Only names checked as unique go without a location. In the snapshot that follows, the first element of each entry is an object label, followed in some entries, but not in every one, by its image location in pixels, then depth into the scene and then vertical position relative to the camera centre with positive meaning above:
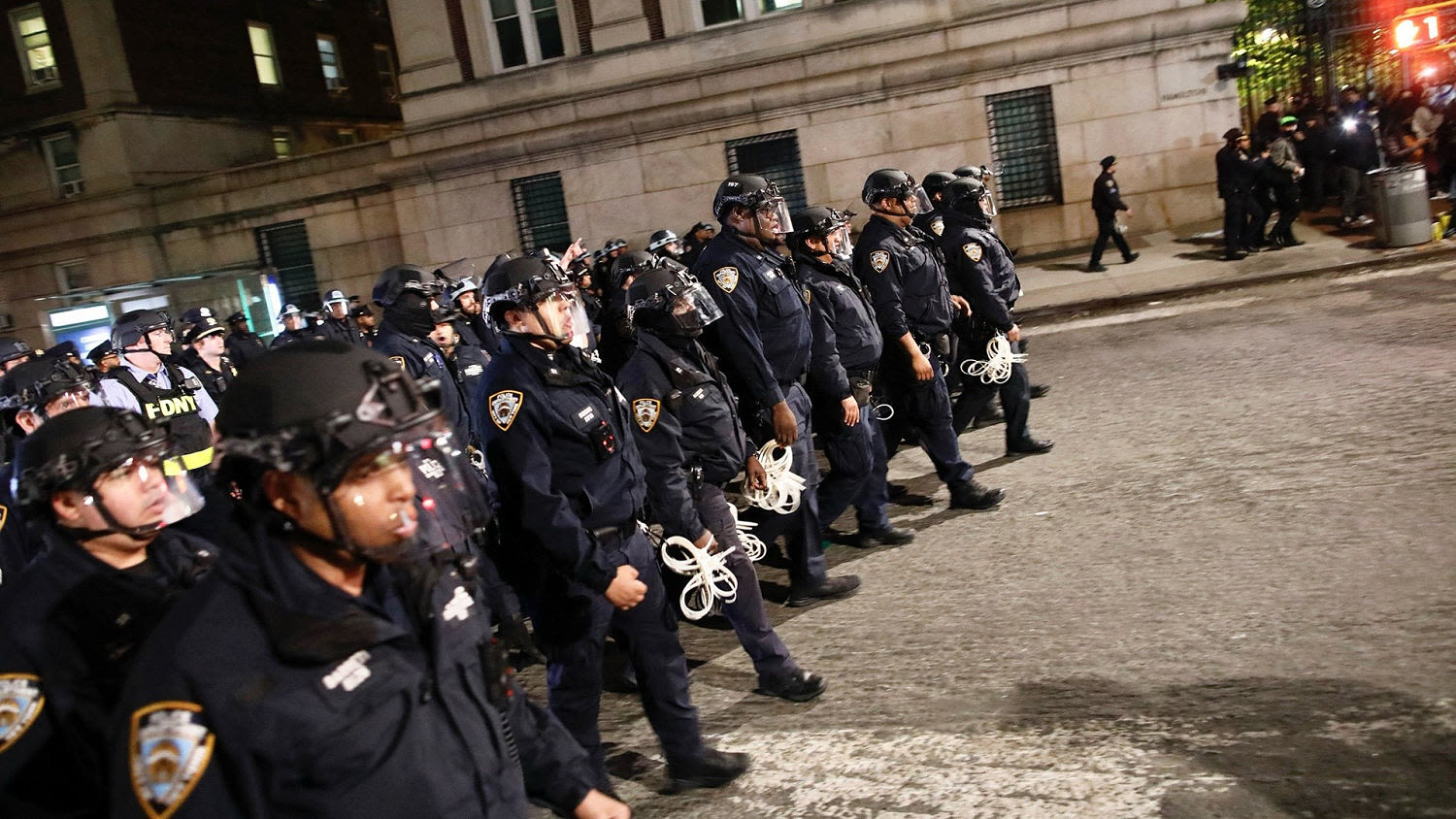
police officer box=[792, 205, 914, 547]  6.61 -0.94
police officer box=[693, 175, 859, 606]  6.09 -0.60
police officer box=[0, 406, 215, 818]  2.41 -0.61
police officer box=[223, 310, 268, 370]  14.84 -0.28
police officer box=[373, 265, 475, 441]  7.35 -0.18
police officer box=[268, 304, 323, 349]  13.41 -0.19
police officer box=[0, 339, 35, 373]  8.73 +0.03
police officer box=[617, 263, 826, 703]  4.72 -0.84
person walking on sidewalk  16.77 -0.44
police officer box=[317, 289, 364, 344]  13.56 -0.16
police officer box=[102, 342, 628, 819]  1.84 -0.60
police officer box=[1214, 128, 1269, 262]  15.70 -0.45
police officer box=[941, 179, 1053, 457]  8.06 -0.60
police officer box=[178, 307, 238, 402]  9.25 -0.22
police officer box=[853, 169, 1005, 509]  7.27 -0.73
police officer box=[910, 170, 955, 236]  9.47 +0.04
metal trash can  14.11 -0.92
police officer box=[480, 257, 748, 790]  3.89 -0.90
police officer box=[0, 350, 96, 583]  5.34 -0.19
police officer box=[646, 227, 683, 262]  13.16 +0.09
